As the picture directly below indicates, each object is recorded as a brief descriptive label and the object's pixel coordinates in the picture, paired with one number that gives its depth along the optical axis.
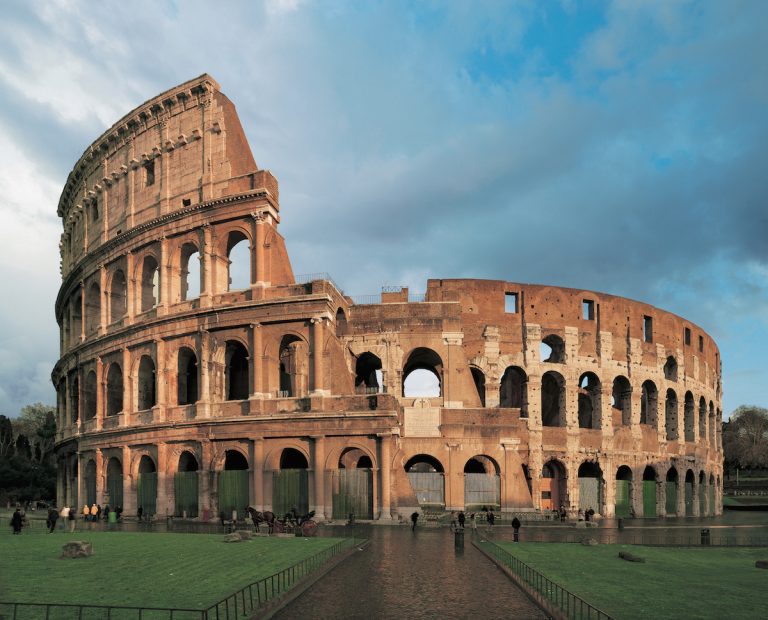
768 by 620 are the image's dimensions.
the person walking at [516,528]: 26.78
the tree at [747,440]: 88.38
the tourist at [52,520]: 29.41
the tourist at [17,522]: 28.50
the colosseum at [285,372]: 36.22
